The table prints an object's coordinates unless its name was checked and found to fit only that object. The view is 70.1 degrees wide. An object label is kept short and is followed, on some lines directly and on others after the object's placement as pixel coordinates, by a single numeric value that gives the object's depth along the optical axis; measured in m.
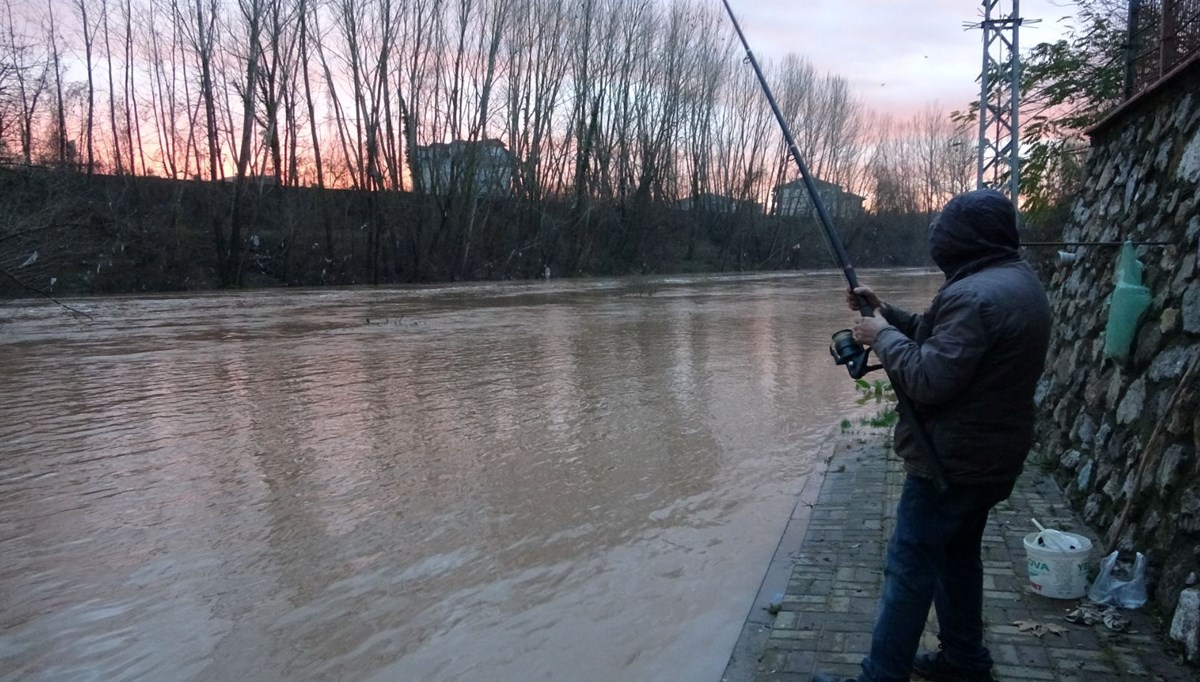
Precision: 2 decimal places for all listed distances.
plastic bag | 3.53
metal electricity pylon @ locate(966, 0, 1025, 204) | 19.45
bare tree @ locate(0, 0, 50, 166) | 15.86
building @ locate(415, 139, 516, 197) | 43.59
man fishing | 2.58
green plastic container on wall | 4.38
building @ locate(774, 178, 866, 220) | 69.61
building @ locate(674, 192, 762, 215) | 66.12
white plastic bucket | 3.65
